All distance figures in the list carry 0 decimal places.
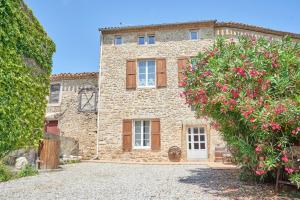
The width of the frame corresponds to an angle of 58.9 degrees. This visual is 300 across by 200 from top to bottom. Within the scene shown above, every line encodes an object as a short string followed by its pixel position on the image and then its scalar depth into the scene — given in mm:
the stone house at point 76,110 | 13914
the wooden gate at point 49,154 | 8383
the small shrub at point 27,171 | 7141
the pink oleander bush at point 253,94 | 4473
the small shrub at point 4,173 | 6309
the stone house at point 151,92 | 12727
